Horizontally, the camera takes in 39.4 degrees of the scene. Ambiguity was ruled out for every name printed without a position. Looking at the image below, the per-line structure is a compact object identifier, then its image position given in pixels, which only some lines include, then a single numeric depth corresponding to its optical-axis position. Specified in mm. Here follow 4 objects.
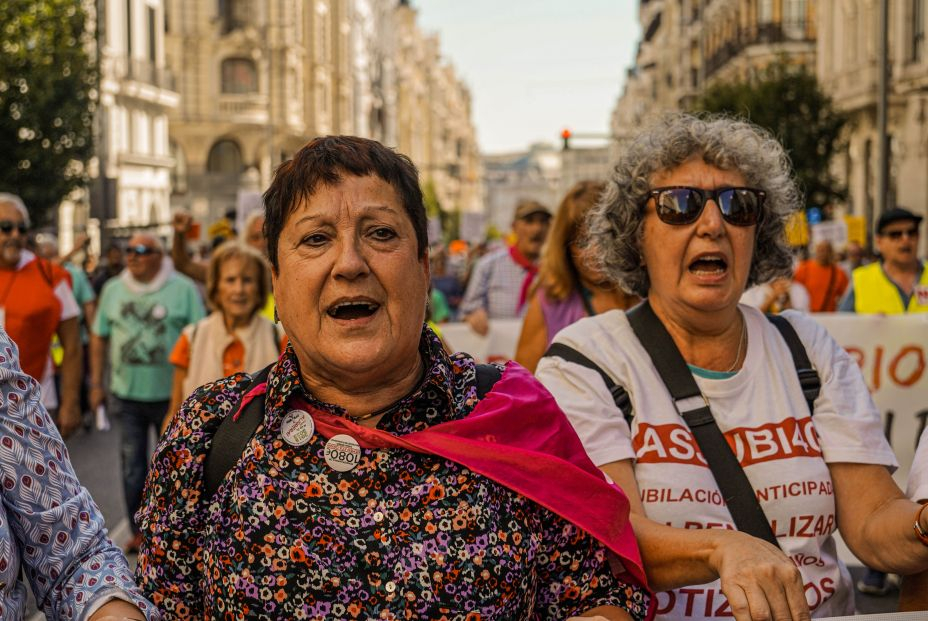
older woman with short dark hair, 2422
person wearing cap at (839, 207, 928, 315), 8258
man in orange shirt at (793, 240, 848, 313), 13688
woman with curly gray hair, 3045
